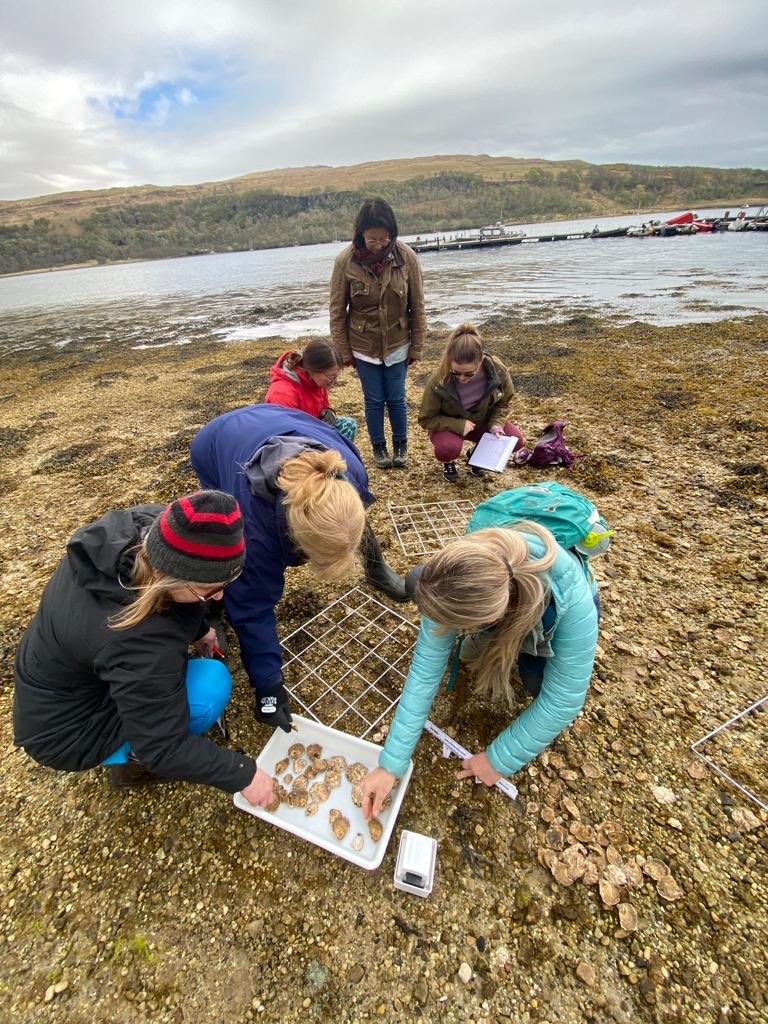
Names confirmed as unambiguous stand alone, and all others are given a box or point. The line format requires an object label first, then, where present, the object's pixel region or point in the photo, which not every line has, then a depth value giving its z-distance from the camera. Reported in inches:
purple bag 186.4
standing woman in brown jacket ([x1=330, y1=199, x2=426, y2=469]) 154.9
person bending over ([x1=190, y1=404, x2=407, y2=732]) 73.0
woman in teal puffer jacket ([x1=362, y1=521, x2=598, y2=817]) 59.2
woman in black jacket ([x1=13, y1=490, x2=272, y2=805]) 60.3
